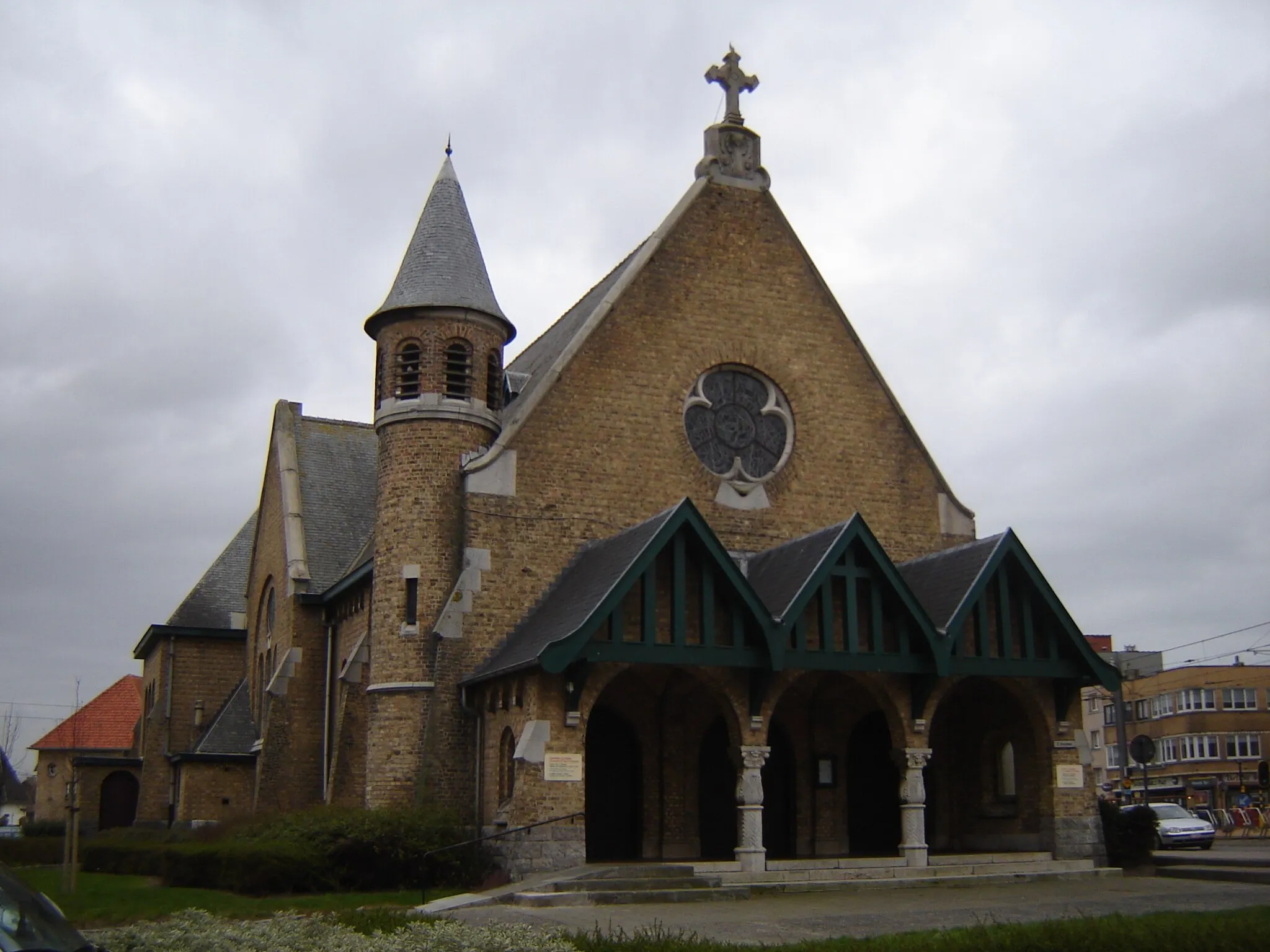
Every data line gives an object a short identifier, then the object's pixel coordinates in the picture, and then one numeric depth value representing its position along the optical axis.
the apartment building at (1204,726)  71.62
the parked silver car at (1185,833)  32.94
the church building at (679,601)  21.33
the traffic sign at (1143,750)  27.50
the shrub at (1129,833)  24.16
